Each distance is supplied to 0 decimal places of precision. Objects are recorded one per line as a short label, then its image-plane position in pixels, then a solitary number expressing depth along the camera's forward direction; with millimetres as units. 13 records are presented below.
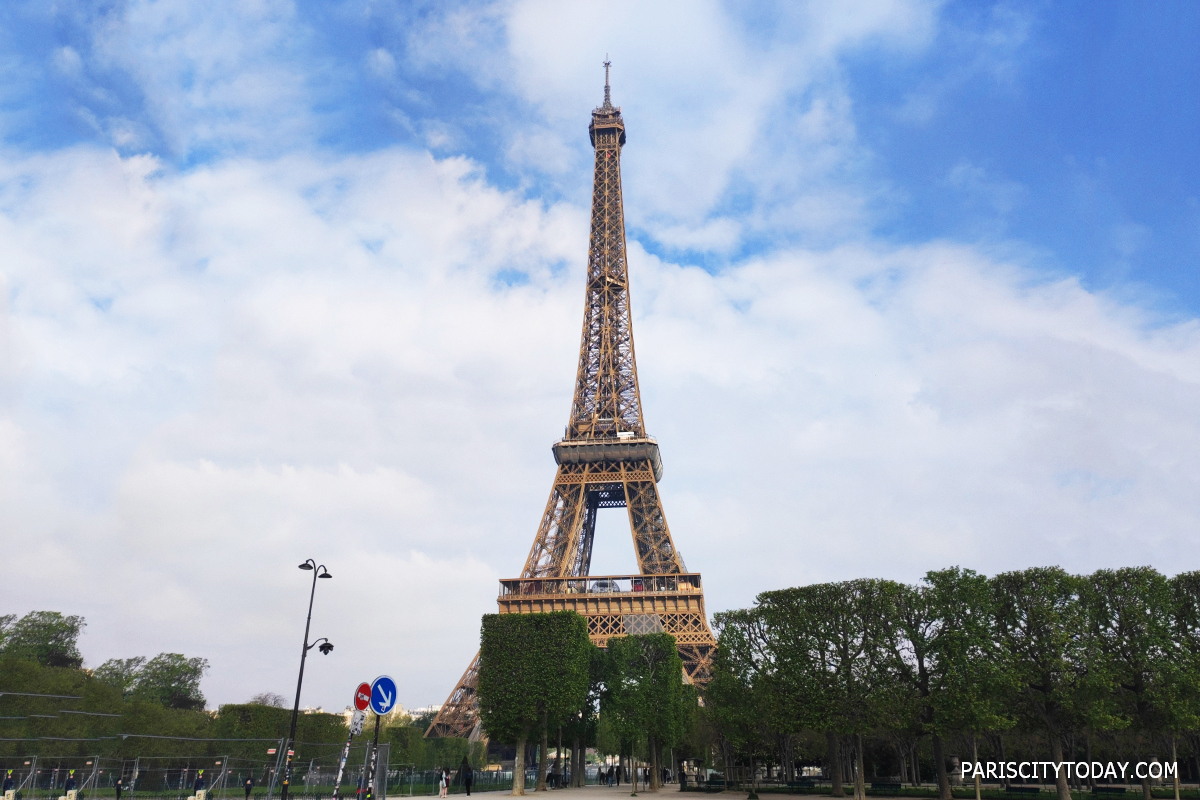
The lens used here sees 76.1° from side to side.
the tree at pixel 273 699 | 99125
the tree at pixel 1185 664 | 28797
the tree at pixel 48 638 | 64250
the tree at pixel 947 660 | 30469
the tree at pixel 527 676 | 38031
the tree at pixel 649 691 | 42375
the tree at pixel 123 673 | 69888
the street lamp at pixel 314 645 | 21562
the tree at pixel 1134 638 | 29812
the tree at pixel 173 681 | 73938
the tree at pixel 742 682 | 38562
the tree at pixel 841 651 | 33156
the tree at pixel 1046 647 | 29812
